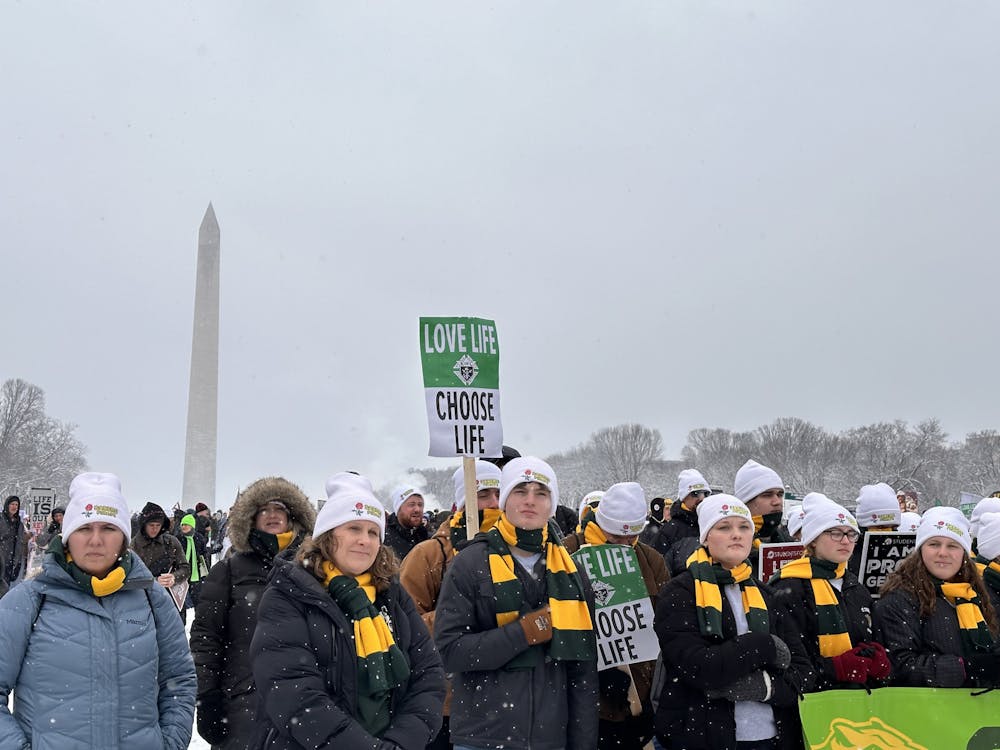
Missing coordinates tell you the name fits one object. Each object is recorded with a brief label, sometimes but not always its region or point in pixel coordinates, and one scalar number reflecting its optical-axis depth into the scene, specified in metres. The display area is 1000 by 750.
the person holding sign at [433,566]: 5.21
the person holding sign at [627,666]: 5.08
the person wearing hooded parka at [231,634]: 4.71
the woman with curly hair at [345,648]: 3.34
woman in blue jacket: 3.74
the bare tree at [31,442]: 64.00
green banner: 4.79
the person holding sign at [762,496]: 5.81
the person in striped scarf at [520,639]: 4.09
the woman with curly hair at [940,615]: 5.02
